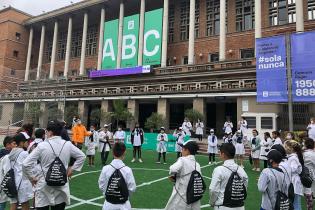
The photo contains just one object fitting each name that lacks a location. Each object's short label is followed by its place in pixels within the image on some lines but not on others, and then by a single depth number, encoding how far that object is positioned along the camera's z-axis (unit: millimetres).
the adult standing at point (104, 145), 13406
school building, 25328
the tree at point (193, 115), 24156
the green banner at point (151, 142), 20867
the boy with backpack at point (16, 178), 5015
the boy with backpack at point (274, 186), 4340
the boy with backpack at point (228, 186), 4148
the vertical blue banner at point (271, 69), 14070
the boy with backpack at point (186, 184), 4344
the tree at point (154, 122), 26344
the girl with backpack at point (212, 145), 14695
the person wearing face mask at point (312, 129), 13171
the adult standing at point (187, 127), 19741
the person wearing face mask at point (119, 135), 15367
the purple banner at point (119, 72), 31609
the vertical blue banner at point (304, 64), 14219
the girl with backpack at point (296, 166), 5973
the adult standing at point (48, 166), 4402
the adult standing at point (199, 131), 22078
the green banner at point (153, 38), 32906
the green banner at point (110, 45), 37062
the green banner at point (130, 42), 35125
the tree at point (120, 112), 27859
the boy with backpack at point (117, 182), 4047
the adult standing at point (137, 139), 15380
